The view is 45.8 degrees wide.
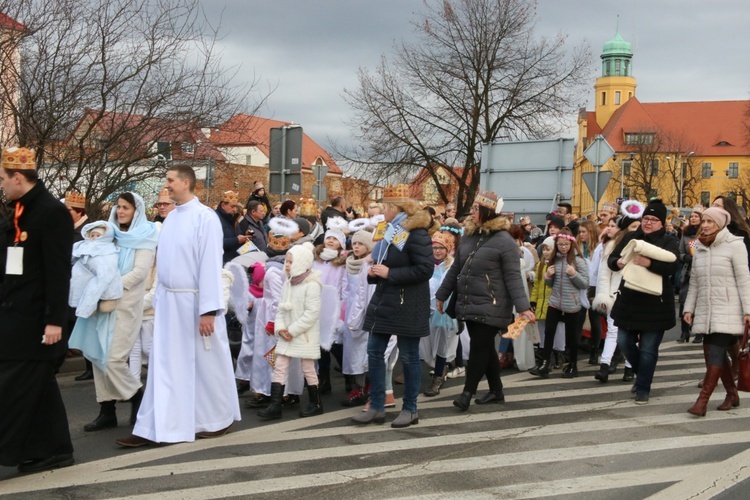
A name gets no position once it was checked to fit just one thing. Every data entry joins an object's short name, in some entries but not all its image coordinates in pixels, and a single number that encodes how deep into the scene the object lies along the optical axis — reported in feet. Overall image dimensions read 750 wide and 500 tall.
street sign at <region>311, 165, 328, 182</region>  74.74
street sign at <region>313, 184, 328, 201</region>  77.90
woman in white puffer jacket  26.08
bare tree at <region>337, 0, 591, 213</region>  117.70
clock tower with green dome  393.50
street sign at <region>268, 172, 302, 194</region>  49.65
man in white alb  22.06
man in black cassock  19.15
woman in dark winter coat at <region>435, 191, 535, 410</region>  26.12
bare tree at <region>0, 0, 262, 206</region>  41.37
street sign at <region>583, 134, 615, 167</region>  61.82
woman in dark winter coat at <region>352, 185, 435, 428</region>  24.31
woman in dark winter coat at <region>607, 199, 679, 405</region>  28.04
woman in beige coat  23.97
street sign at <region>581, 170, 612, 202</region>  60.95
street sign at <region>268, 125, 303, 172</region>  49.78
